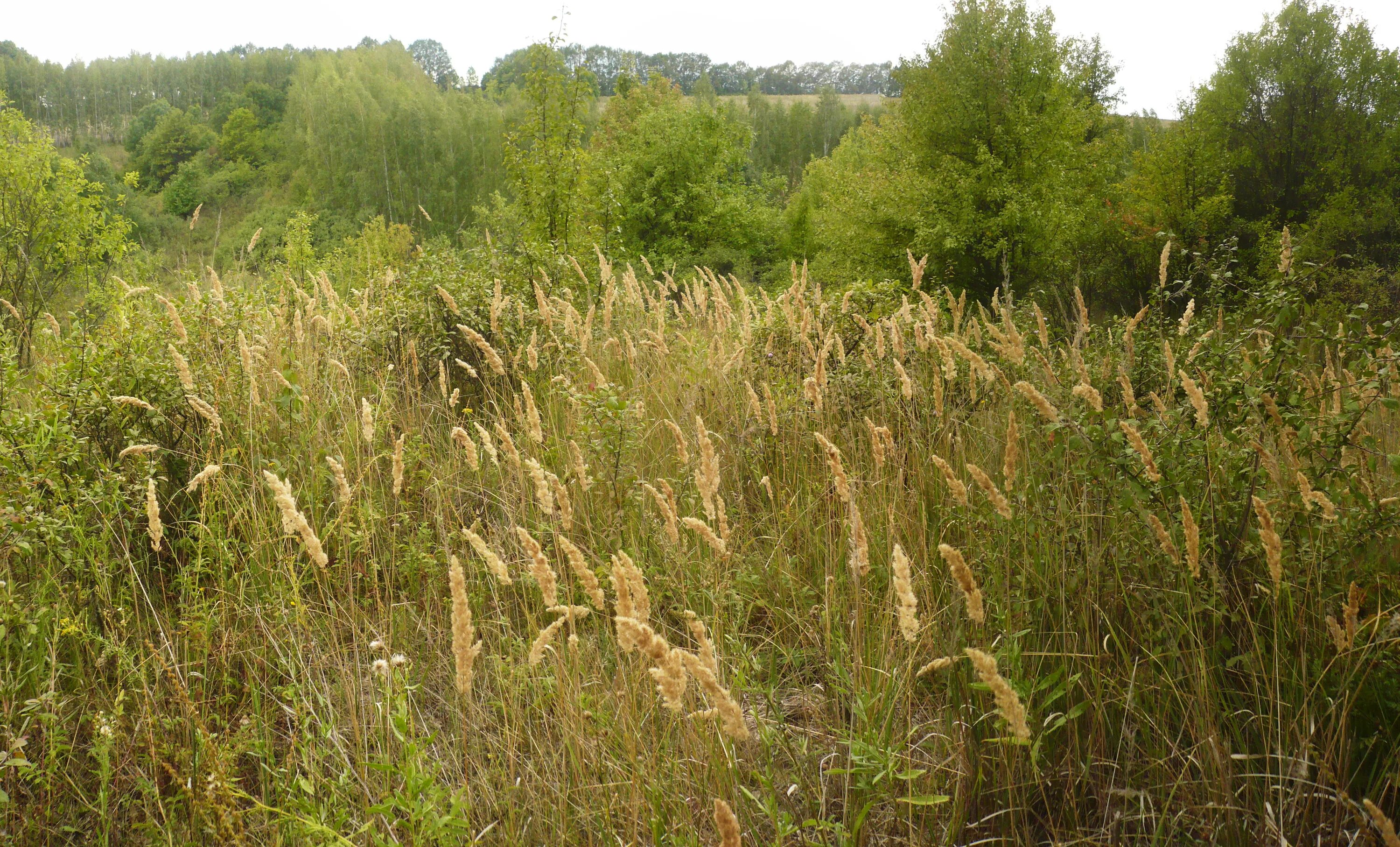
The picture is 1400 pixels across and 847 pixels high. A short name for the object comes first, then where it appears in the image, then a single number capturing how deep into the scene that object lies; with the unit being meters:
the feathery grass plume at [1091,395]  1.86
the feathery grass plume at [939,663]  1.34
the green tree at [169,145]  79.19
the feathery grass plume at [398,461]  2.07
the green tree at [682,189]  25.92
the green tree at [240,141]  78.62
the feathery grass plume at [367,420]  2.35
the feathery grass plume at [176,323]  3.06
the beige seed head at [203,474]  1.96
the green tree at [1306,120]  18.19
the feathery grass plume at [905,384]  2.52
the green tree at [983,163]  14.86
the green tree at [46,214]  14.67
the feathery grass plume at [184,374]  2.62
